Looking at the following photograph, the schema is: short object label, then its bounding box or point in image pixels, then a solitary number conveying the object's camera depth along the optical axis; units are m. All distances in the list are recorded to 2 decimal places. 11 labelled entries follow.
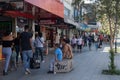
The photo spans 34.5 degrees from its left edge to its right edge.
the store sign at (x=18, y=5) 7.45
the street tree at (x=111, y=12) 8.49
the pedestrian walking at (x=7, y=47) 7.47
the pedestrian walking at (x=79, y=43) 17.37
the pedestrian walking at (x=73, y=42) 18.04
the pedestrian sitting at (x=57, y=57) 7.84
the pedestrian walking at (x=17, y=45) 9.28
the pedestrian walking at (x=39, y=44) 10.31
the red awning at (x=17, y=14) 9.82
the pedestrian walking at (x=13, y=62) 8.13
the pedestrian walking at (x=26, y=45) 7.53
